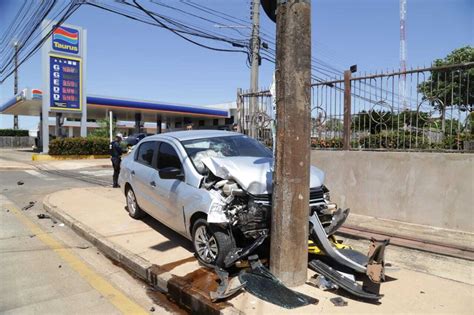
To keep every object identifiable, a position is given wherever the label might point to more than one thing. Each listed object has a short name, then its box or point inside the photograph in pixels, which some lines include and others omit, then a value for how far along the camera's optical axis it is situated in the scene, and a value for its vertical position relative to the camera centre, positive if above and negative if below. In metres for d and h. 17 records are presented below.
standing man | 12.29 -0.39
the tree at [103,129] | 35.59 +1.43
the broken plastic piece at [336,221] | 4.98 -0.96
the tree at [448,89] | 6.57 +1.00
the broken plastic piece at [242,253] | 4.46 -1.23
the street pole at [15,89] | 45.53 +6.55
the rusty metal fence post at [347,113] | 8.05 +0.68
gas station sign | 24.39 +4.51
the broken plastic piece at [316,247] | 4.86 -1.29
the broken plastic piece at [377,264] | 4.04 -1.22
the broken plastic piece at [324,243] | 4.35 -1.10
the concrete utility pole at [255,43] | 14.64 +3.89
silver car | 4.59 -0.57
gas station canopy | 29.54 +3.20
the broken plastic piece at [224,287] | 3.93 -1.49
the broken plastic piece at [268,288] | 3.85 -1.48
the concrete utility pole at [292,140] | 4.10 +0.06
